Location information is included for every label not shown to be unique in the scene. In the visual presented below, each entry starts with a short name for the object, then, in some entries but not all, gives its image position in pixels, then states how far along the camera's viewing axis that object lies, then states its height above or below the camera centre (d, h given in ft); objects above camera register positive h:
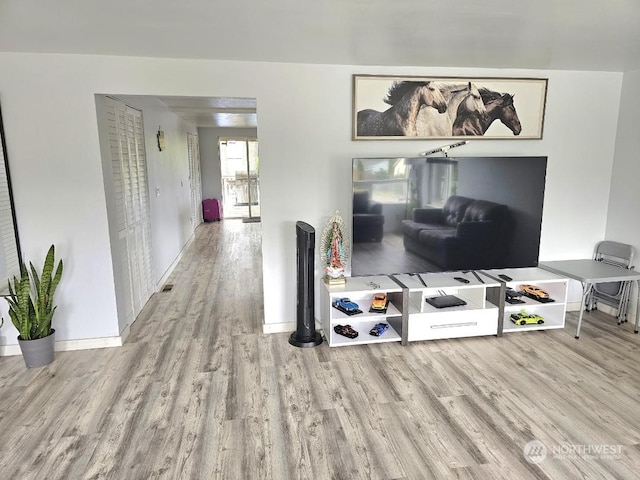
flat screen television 9.95 -1.06
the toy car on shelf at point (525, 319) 11.21 -4.04
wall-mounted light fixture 15.97 +1.18
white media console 10.36 -3.56
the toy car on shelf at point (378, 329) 10.49 -4.07
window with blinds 9.23 -1.29
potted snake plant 9.12 -3.11
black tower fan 9.99 -2.94
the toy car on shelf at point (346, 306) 10.48 -3.46
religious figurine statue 10.46 -2.03
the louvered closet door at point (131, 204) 11.02 -0.96
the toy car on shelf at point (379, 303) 10.50 -3.39
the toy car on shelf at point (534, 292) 11.44 -3.43
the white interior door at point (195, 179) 26.03 -0.59
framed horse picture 10.64 +1.61
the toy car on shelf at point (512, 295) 11.18 -3.49
